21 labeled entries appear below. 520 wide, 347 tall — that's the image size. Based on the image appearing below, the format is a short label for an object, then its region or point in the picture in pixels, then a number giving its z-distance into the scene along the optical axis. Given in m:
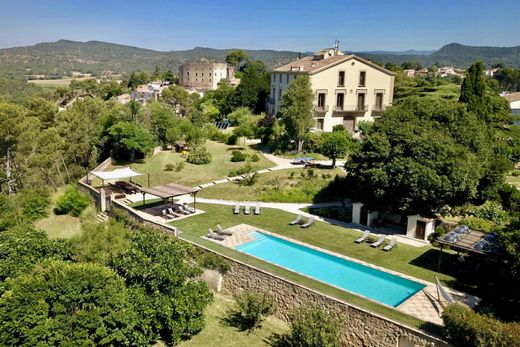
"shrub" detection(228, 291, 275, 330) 15.73
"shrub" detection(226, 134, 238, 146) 43.47
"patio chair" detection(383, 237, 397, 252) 19.43
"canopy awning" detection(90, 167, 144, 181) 28.04
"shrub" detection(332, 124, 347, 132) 44.16
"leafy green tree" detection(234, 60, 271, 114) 60.72
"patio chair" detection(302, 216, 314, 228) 22.84
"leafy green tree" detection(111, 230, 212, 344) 14.82
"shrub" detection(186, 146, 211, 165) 35.78
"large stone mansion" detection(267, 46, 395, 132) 44.97
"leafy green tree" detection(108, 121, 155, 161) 36.28
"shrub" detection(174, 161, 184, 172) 33.94
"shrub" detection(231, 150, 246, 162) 36.47
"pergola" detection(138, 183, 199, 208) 23.80
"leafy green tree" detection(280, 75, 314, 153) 37.97
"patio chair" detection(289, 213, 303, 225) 23.34
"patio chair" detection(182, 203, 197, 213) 25.11
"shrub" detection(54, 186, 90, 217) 28.27
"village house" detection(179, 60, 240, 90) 122.88
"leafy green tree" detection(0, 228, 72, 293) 16.44
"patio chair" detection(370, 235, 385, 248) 19.84
